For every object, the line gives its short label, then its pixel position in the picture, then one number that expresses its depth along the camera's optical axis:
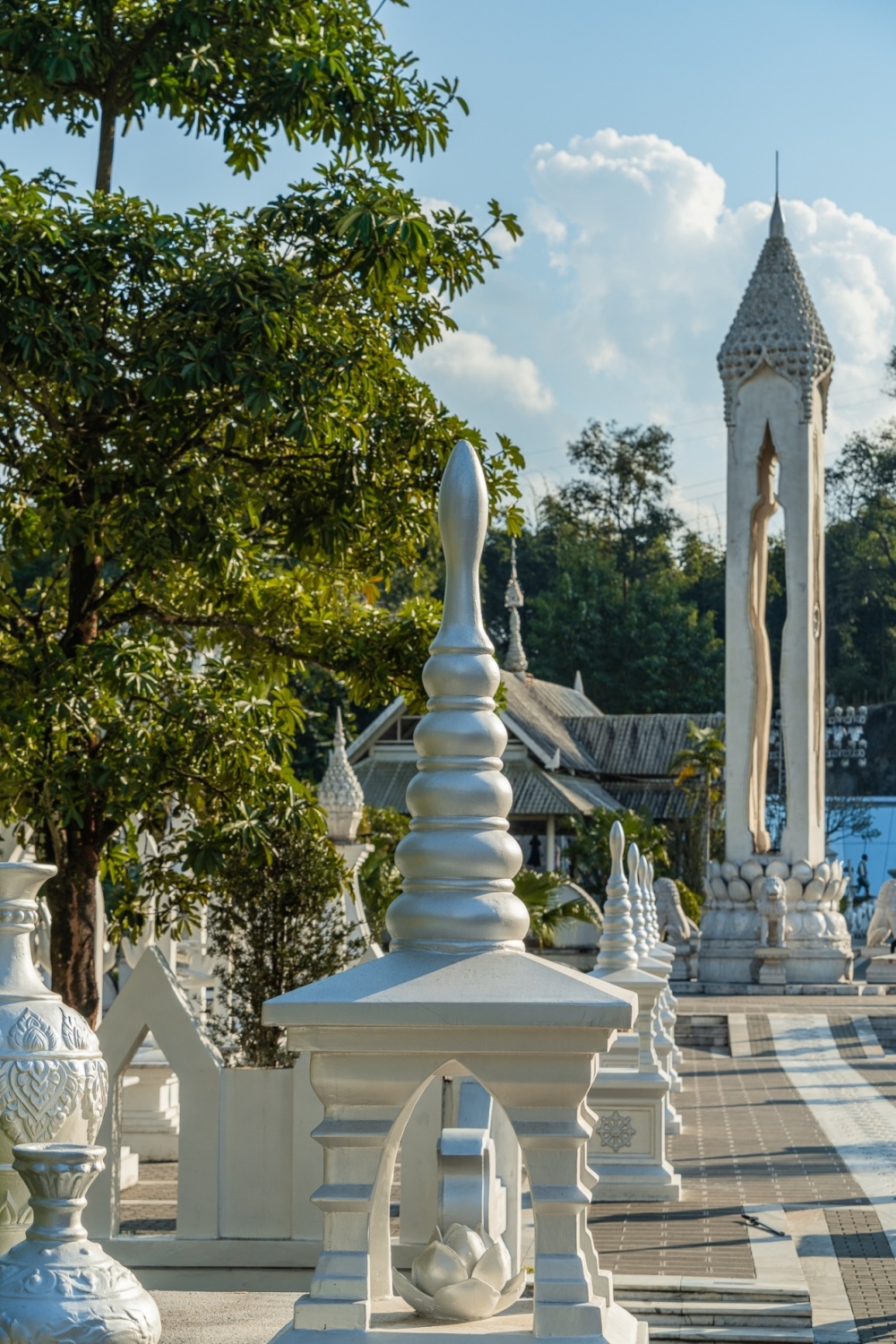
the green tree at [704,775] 37.41
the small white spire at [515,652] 43.88
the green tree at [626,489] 60.06
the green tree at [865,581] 55.41
